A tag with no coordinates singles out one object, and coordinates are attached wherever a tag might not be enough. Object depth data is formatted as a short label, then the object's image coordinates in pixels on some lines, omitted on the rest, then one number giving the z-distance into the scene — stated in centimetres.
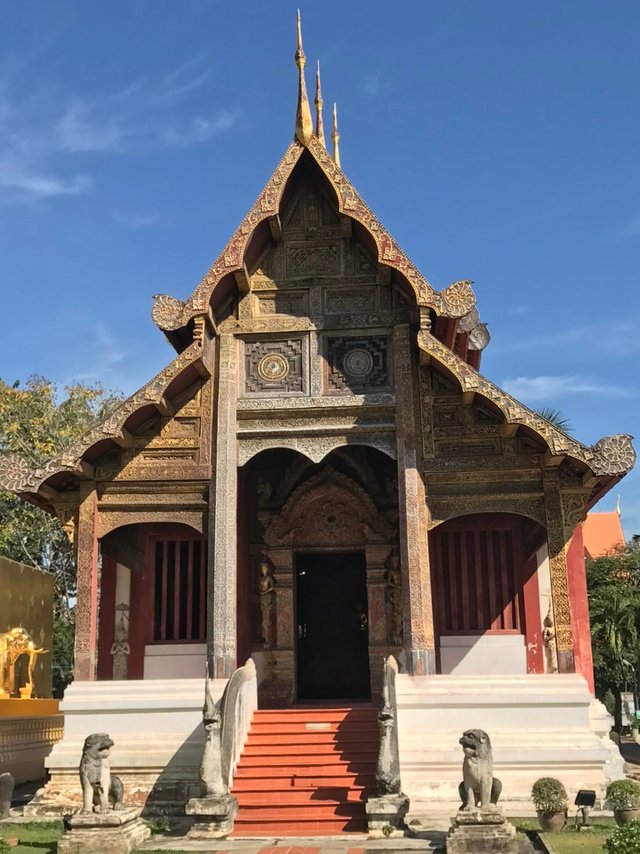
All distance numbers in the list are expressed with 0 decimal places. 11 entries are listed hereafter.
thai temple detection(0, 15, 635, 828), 1038
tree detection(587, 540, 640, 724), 2595
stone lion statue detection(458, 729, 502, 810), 788
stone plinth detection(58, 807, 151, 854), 789
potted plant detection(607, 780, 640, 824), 858
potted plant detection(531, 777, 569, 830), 876
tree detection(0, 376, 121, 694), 2562
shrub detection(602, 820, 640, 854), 598
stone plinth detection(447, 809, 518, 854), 758
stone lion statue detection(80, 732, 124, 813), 819
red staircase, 905
